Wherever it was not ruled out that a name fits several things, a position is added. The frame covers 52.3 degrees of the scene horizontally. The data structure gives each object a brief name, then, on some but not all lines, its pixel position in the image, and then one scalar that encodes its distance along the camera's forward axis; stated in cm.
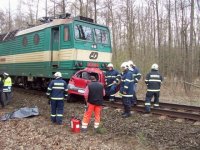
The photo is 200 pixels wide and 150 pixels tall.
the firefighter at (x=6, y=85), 872
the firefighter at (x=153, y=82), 698
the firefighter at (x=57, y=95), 614
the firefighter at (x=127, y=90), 654
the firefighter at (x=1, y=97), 853
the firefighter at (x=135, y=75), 780
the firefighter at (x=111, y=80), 814
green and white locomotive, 852
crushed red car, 805
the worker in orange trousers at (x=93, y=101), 556
